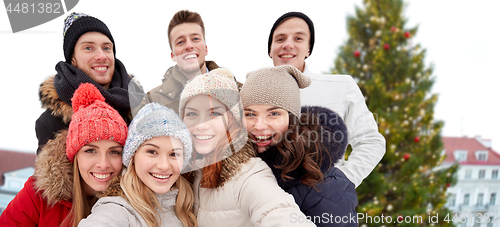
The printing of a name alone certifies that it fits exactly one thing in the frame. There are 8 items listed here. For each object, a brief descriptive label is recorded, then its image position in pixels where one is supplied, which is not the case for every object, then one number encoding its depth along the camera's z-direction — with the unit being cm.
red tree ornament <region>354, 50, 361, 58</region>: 324
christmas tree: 320
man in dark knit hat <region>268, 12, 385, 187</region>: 180
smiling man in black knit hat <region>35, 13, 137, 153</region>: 163
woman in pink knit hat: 133
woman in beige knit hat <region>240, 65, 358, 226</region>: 123
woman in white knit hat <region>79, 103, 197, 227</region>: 124
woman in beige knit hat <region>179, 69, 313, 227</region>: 115
